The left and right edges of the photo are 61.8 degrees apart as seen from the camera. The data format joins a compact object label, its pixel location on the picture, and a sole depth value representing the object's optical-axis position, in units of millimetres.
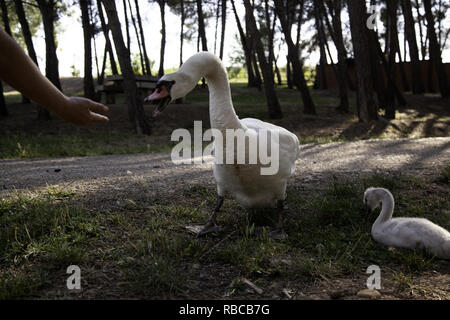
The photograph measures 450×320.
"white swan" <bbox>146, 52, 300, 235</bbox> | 2662
